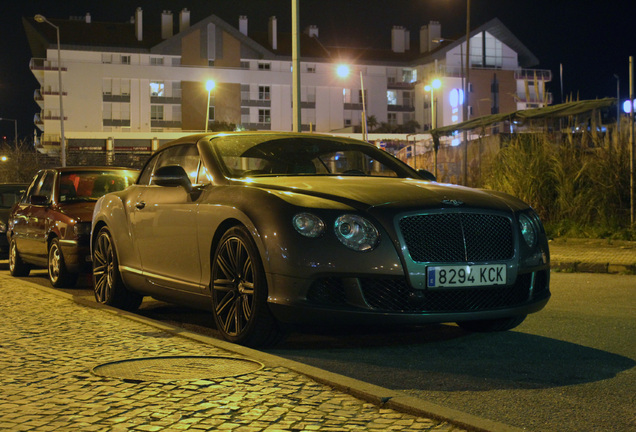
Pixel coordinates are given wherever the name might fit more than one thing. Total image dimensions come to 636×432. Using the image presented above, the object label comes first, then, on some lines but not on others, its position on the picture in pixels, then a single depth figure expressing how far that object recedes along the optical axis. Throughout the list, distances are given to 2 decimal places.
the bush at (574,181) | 16.55
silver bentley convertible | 5.88
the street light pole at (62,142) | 39.19
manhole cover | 5.22
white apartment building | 83.44
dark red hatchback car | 10.91
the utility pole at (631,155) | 15.54
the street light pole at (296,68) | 16.84
